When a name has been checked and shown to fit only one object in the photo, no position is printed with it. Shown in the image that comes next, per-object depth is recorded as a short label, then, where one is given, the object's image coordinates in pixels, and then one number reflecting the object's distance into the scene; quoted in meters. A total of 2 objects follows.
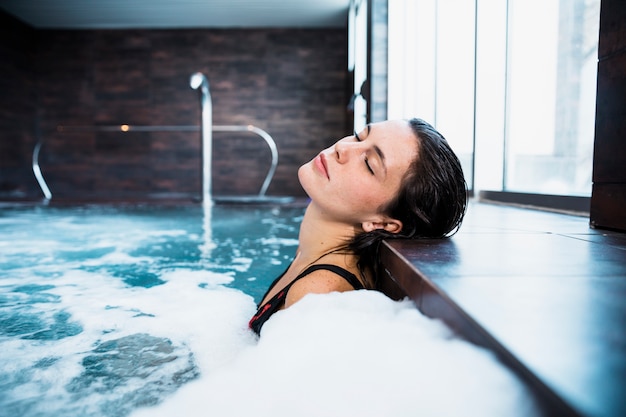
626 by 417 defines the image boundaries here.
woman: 1.22
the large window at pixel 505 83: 2.34
